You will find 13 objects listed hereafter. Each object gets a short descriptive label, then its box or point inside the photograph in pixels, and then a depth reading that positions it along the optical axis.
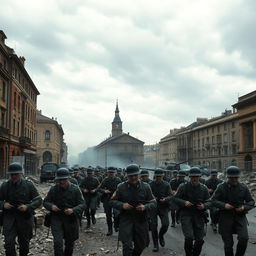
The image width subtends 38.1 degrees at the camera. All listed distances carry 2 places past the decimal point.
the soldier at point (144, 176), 10.41
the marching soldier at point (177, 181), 11.96
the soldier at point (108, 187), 11.25
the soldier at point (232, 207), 6.52
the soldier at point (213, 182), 11.93
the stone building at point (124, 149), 121.44
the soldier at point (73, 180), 12.55
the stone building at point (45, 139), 75.81
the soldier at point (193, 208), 6.93
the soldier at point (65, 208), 6.35
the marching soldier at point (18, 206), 6.20
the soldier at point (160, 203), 8.95
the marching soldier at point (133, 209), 6.30
